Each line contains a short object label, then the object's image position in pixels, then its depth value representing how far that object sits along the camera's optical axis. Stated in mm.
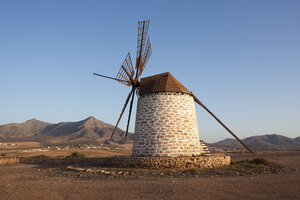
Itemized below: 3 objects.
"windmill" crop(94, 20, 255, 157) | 13383
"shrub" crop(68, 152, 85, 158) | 21475
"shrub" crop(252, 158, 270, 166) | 13031
